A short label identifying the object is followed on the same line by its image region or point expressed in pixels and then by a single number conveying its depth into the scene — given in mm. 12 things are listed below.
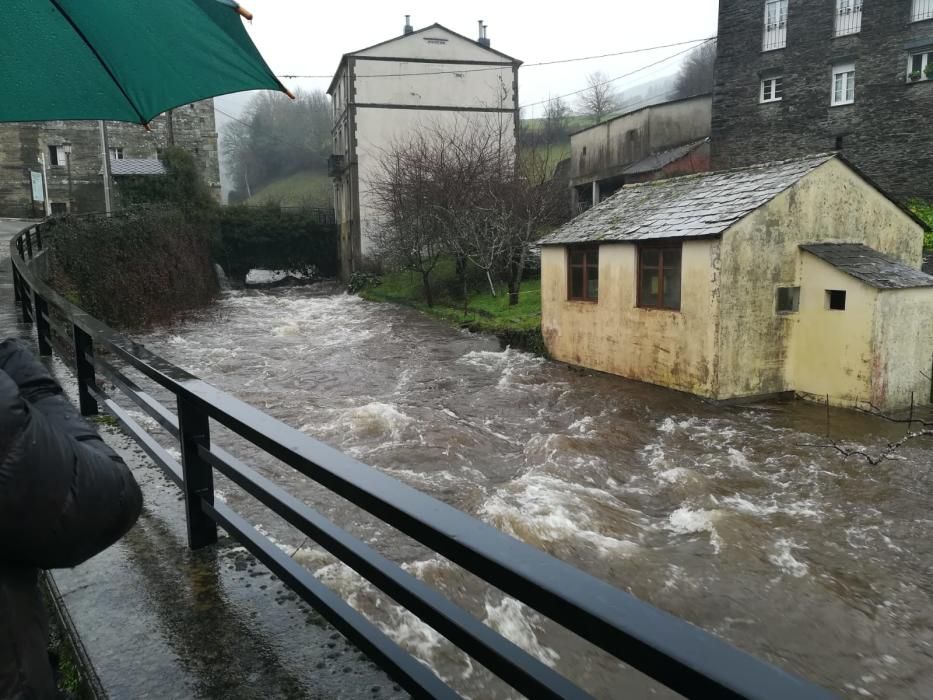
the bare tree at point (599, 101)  70500
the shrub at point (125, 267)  17875
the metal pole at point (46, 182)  38625
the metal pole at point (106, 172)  23650
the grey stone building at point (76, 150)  39562
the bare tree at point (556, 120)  66438
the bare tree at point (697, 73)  59094
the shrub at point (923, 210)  24312
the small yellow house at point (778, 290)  12961
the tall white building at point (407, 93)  34938
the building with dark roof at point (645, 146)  31250
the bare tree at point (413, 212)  28375
